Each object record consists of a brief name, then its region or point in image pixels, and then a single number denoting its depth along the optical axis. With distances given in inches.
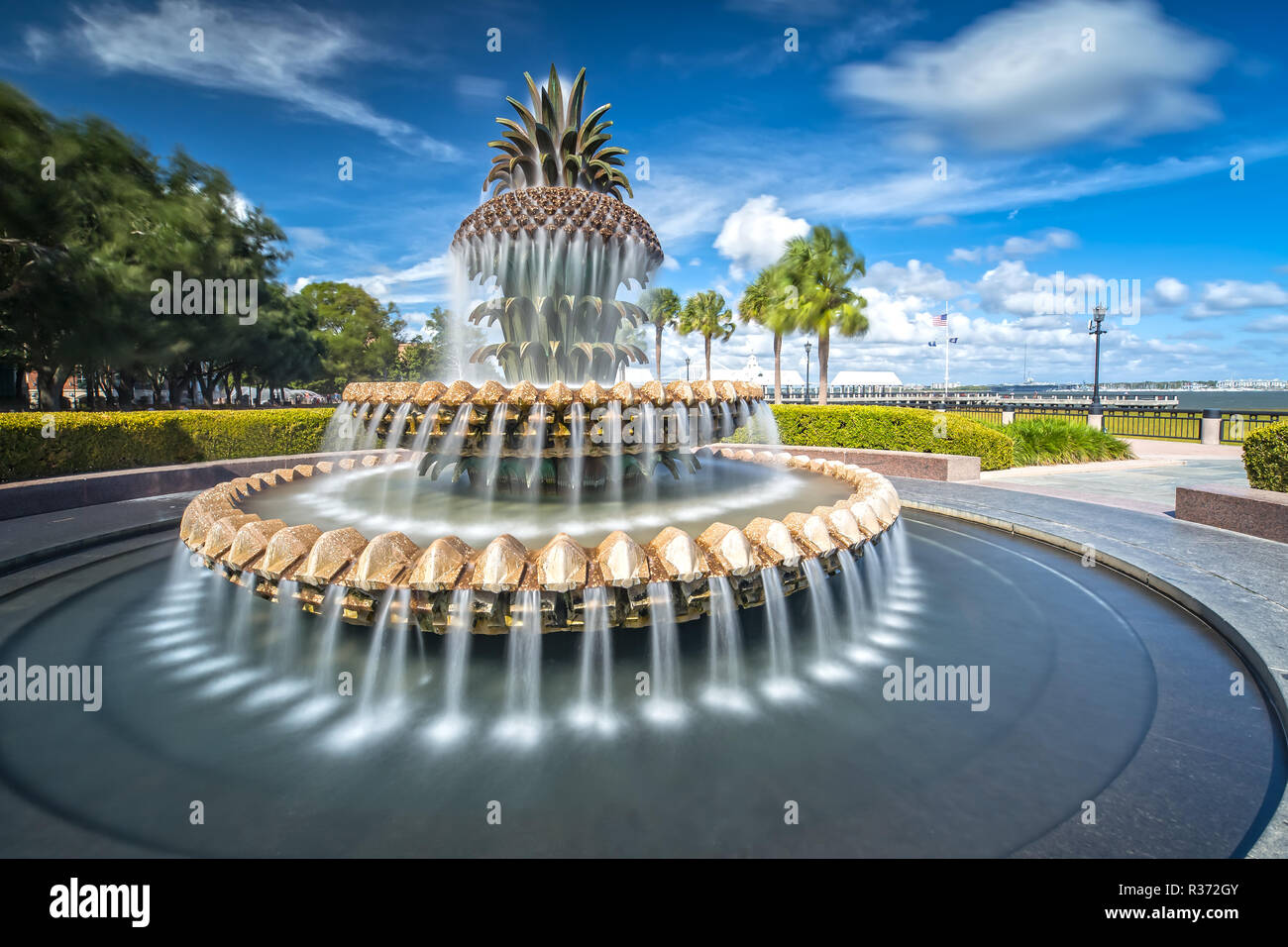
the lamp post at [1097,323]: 1147.6
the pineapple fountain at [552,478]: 163.9
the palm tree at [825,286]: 1119.6
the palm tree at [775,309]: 1173.1
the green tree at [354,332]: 2388.0
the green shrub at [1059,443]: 717.9
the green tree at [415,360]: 2812.5
